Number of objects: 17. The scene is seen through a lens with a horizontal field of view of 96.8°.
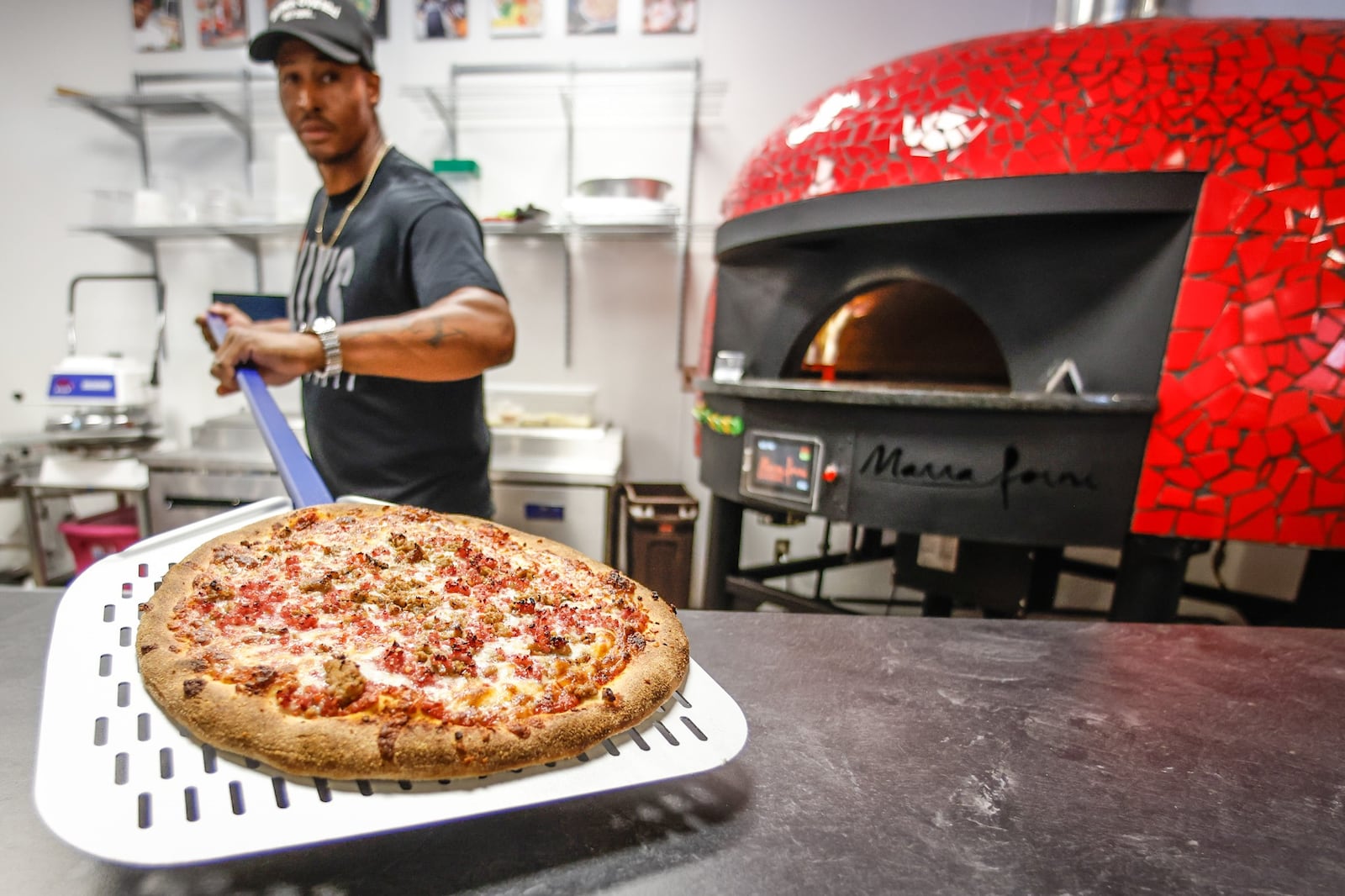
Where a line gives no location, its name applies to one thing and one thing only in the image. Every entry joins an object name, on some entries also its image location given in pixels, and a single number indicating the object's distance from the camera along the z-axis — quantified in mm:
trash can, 2477
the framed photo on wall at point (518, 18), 2865
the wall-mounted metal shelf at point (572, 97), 2805
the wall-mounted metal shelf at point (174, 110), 2742
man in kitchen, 1365
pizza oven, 1140
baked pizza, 400
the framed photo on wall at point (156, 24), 3008
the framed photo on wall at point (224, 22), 2986
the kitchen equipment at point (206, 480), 2543
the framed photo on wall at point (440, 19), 2891
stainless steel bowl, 2535
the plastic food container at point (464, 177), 2703
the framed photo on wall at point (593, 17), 2822
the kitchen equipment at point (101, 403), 2607
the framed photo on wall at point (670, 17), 2787
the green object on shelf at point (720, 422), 1667
